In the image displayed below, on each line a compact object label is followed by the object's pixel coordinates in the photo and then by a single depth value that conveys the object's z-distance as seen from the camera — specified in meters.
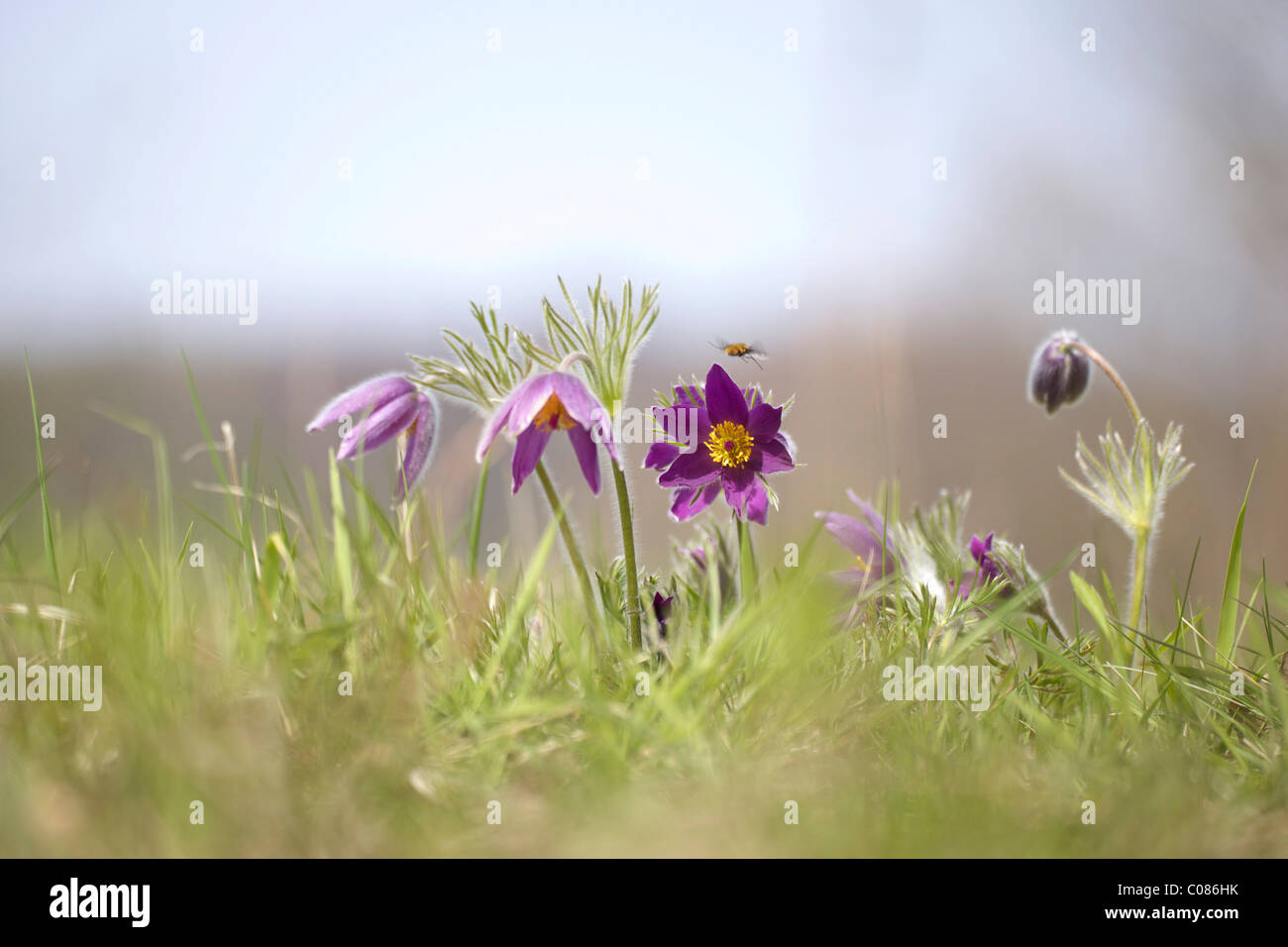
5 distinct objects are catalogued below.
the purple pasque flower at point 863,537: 0.75
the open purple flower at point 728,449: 0.71
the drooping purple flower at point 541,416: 0.66
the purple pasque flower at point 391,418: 0.70
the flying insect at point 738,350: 0.78
